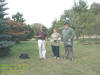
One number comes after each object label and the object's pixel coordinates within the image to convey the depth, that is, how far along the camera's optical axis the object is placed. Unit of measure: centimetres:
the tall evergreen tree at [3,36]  613
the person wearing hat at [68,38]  550
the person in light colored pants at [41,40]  575
